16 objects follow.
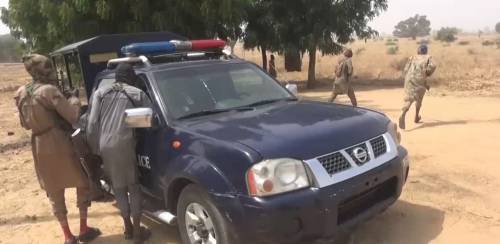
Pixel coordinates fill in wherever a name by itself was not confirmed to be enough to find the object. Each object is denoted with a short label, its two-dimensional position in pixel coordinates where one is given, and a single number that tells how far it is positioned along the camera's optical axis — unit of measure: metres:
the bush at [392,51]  45.00
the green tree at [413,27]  140.62
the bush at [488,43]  56.07
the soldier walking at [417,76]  10.21
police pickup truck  3.54
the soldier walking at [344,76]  11.37
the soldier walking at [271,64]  22.03
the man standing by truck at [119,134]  4.35
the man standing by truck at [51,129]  4.43
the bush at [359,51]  45.96
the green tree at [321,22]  20.66
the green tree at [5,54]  86.49
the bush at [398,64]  29.50
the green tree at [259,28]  21.11
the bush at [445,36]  73.69
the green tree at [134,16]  14.60
